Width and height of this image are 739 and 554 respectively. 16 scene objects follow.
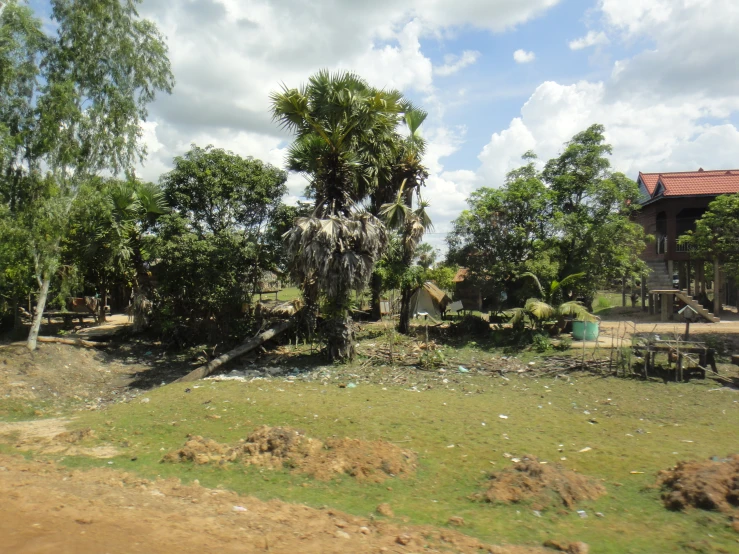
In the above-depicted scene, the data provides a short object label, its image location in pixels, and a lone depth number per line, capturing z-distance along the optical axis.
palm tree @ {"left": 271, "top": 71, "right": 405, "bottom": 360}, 13.50
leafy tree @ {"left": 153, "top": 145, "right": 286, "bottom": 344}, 15.45
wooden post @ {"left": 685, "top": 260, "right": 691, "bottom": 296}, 26.14
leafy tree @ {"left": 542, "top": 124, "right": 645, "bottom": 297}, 18.28
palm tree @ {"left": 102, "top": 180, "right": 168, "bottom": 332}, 16.16
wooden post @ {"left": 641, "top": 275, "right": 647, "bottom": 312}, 26.00
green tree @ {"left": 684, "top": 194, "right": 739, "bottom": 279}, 15.66
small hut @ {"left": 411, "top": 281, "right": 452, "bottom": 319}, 24.39
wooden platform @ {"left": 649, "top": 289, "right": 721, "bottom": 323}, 22.70
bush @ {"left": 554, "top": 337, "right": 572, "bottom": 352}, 14.98
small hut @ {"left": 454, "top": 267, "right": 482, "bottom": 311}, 25.45
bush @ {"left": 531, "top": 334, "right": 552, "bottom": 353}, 14.99
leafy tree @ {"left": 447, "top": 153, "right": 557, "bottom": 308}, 18.08
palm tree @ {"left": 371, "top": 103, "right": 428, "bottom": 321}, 16.67
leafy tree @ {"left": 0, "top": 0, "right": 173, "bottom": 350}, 14.12
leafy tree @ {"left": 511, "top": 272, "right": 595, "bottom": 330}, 15.22
